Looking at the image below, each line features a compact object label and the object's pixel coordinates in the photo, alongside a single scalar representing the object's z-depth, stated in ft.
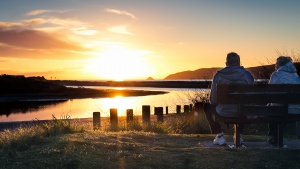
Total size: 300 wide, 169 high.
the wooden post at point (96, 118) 46.68
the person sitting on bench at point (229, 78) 24.58
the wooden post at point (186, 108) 52.95
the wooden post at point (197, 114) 44.65
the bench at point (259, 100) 23.98
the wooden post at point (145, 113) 43.16
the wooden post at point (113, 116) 41.14
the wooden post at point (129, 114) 41.65
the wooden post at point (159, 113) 48.71
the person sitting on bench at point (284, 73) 25.82
